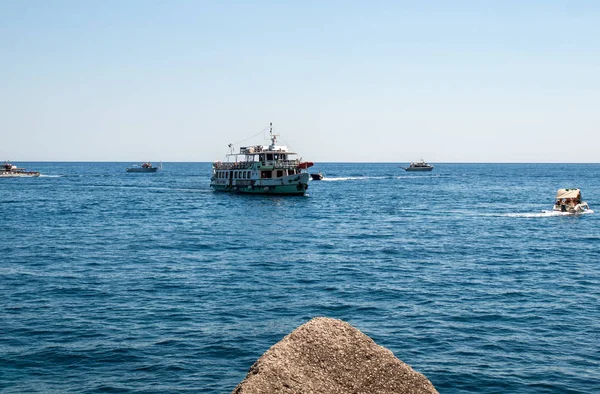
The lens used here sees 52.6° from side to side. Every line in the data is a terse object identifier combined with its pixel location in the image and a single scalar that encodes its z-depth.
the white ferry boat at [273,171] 101.06
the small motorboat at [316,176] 188.96
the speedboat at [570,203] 75.12
